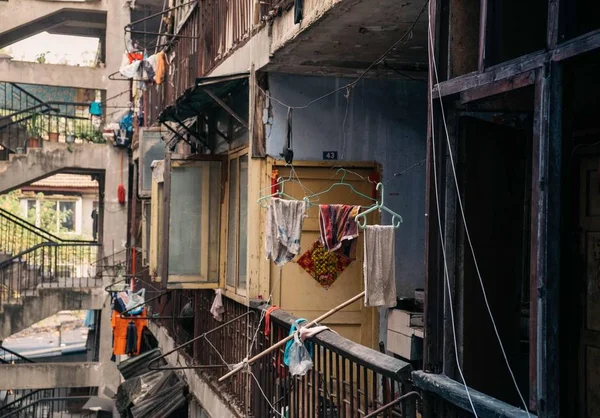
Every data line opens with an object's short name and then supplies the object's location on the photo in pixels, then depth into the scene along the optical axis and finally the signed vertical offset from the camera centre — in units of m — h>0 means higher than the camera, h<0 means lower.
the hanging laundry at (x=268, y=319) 8.42 -1.19
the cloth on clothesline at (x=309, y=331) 6.84 -1.07
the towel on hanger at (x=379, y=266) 6.50 -0.47
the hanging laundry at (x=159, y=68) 13.94 +2.40
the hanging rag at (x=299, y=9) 7.49 +1.85
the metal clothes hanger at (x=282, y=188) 8.98 +0.22
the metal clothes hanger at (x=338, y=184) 9.18 +0.27
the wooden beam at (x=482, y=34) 4.61 +1.03
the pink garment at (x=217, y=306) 10.84 -1.36
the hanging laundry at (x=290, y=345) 7.05 -1.23
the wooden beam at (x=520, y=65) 3.69 +0.76
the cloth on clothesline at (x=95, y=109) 23.66 +2.81
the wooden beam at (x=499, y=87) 4.12 +0.68
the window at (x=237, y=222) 10.18 -0.22
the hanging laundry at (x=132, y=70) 14.03 +2.37
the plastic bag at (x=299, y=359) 6.86 -1.31
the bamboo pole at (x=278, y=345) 6.52 -1.21
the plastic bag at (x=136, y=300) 17.06 -2.05
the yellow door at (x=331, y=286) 9.51 -0.89
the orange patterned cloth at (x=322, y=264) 9.56 -0.68
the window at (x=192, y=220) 10.86 -0.21
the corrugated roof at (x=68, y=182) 35.06 +0.94
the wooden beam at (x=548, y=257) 3.86 -0.22
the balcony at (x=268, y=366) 5.69 -1.66
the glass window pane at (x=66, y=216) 37.99 -0.62
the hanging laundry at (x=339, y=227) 7.47 -0.18
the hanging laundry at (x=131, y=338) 19.27 -3.23
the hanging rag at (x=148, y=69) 13.98 +2.37
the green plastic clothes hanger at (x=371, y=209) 6.59 -0.01
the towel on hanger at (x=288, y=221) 8.17 -0.14
